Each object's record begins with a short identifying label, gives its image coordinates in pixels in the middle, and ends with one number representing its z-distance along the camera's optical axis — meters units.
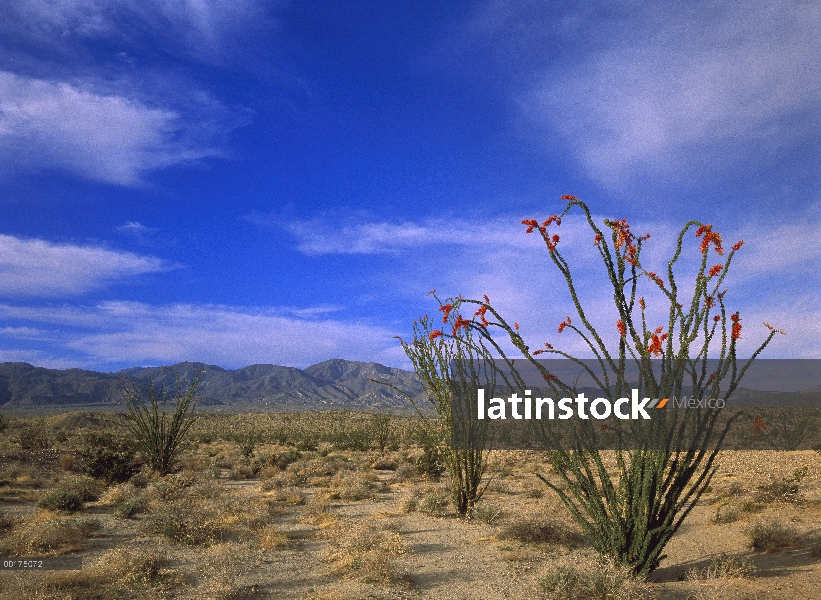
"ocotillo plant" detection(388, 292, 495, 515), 10.42
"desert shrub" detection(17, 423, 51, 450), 20.53
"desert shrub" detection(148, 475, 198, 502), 11.98
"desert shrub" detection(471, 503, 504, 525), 10.09
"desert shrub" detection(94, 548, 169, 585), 6.62
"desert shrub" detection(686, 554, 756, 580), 6.55
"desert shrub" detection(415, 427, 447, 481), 15.48
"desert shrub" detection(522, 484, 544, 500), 13.21
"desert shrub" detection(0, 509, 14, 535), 9.08
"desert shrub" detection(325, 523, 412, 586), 6.76
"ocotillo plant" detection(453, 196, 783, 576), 6.12
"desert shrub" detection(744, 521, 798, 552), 7.92
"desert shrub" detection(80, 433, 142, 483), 13.58
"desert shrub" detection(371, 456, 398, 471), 19.09
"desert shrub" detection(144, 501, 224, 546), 8.59
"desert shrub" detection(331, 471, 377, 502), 13.12
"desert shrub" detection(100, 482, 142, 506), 11.89
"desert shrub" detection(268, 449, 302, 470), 18.56
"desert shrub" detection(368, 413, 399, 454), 26.05
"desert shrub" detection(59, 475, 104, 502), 12.04
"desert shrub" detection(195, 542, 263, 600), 6.22
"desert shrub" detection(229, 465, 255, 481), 16.59
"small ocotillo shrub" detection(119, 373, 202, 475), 15.78
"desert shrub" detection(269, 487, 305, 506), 12.28
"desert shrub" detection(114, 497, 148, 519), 10.39
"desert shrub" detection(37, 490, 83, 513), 10.67
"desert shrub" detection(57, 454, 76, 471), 16.69
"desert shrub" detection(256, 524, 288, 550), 8.34
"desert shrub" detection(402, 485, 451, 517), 10.89
